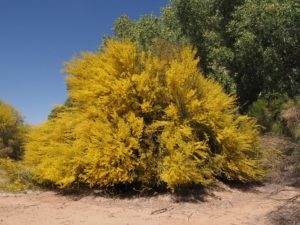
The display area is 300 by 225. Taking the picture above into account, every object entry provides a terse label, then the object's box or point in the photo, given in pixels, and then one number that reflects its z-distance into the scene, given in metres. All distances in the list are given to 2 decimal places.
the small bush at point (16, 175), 14.06
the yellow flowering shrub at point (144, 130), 11.83
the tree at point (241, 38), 16.58
